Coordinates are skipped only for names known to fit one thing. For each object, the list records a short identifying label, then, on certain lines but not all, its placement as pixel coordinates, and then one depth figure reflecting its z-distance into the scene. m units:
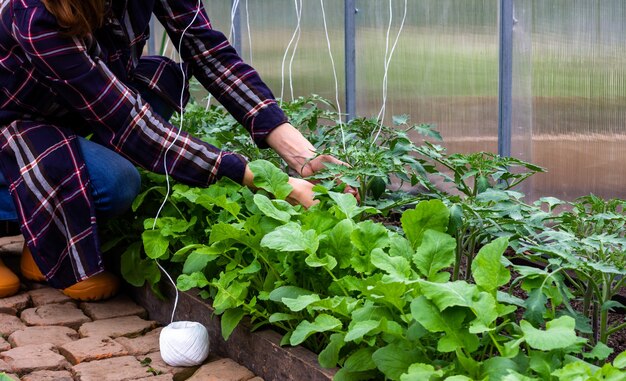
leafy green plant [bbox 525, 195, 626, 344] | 1.96
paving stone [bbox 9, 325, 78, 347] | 2.81
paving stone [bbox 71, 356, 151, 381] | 2.52
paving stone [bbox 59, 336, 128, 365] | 2.66
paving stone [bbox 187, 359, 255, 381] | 2.45
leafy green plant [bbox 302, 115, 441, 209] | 2.61
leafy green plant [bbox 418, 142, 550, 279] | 2.25
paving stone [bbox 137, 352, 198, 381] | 2.53
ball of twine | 2.51
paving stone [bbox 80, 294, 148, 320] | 3.05
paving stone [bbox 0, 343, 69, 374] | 2.58
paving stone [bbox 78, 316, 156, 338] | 2.88
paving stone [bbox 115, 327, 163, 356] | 2.72
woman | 2.70
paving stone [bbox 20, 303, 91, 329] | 2.98
